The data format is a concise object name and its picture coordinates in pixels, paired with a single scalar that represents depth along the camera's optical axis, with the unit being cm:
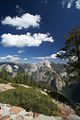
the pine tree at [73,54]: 1141
